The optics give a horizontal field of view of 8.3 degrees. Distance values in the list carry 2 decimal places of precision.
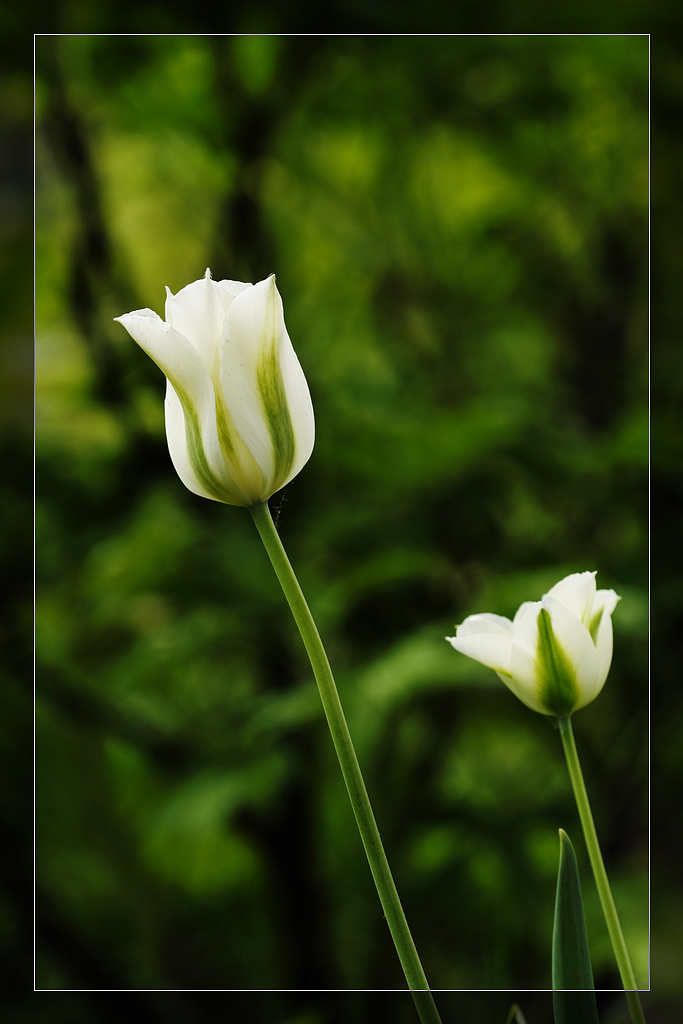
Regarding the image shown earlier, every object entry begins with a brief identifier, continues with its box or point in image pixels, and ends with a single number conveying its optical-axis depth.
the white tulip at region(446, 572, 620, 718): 1.37
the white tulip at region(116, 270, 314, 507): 1.33
